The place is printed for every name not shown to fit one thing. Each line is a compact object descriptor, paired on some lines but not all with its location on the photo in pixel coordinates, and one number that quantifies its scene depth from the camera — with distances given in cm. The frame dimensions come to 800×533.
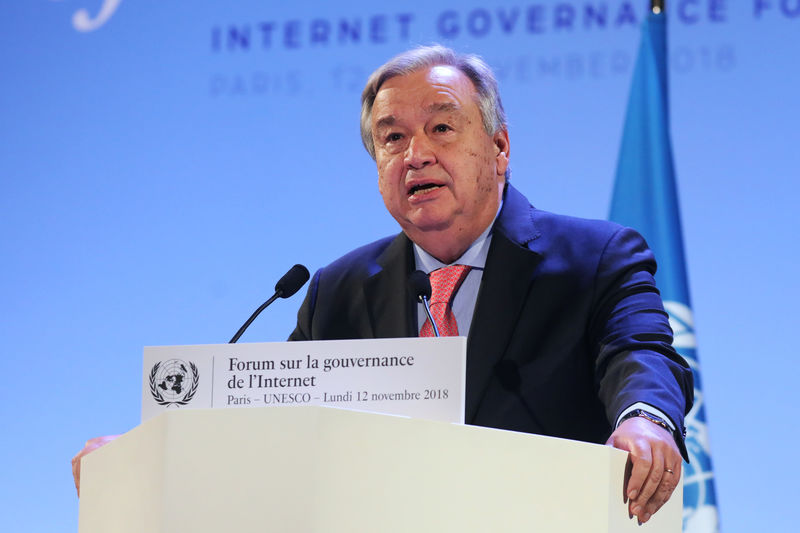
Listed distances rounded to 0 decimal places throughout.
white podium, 298
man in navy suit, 463
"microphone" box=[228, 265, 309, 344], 451
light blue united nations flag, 712
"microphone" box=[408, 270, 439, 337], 425
